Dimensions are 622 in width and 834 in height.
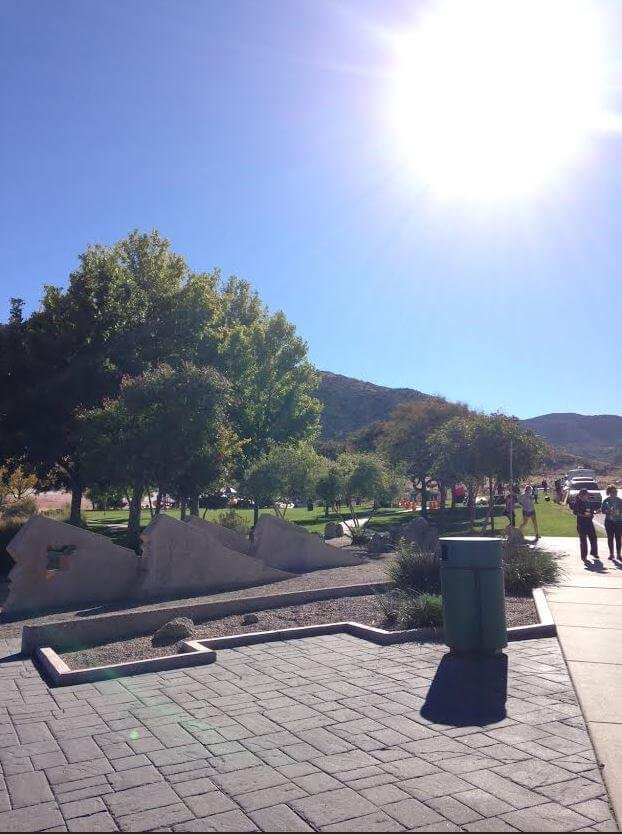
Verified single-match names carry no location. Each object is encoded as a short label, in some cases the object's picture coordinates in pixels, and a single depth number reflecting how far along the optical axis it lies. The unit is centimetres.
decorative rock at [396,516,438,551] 1852
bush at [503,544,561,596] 1219
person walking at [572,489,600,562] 1683
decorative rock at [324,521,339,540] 2673
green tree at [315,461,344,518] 2603
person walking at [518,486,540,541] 2195
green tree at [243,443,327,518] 2408
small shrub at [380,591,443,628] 931
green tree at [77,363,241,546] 1820
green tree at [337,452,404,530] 2348
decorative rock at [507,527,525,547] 1744
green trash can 773
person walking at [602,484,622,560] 1689
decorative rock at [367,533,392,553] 2138
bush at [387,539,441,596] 1148
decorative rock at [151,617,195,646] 953
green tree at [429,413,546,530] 2889
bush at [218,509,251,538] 2294
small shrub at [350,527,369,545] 2358
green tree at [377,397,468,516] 3762
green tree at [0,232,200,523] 2217
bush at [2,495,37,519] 3074
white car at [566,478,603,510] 4497
